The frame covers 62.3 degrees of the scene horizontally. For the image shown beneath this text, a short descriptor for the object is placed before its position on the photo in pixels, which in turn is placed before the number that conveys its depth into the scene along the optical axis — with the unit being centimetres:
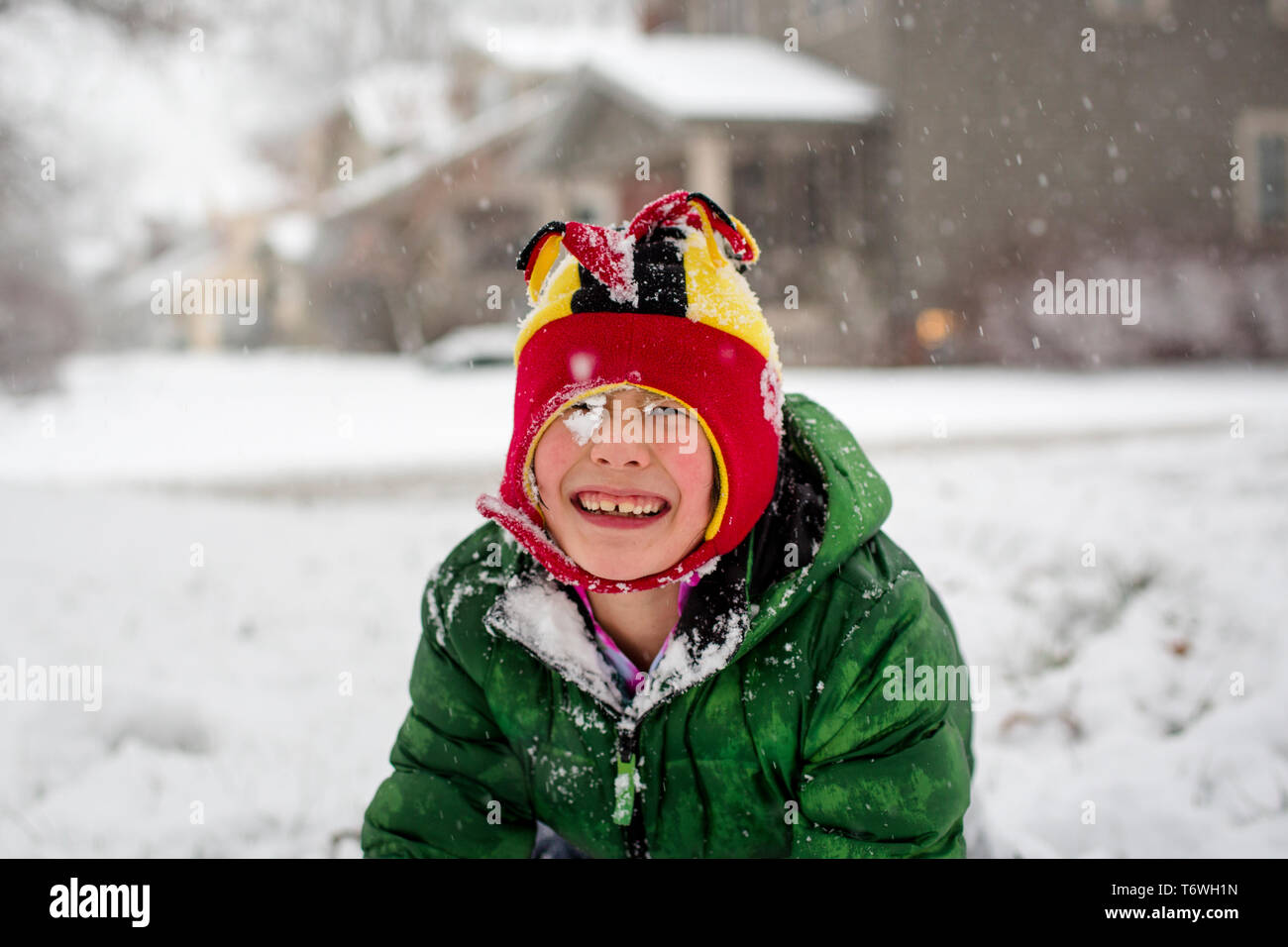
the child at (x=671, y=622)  166
